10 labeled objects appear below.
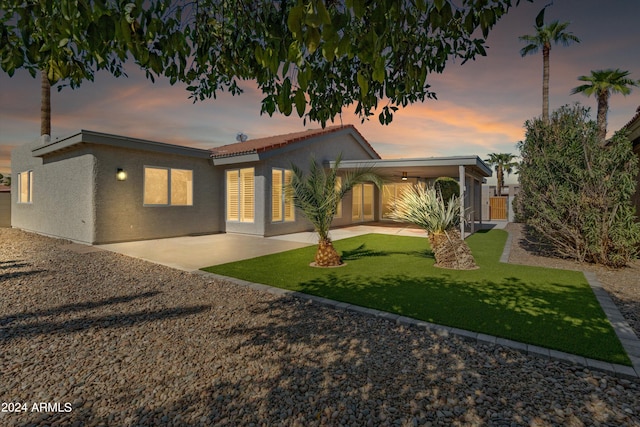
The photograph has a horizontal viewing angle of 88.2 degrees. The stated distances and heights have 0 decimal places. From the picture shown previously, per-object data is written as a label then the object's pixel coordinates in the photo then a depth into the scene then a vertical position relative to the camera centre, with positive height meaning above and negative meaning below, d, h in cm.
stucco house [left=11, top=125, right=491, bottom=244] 1081 +104
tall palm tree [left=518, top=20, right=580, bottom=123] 2280 +1219
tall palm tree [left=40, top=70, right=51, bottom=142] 1602 +502
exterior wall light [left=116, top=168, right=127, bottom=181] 1103 +120
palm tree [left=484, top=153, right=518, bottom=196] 4097 +635
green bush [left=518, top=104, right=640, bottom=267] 752 +47
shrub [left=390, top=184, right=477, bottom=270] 760 -22
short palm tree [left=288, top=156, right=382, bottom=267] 783 +34
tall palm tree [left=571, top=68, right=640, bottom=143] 2034 +813
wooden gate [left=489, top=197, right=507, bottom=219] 2583 +44
